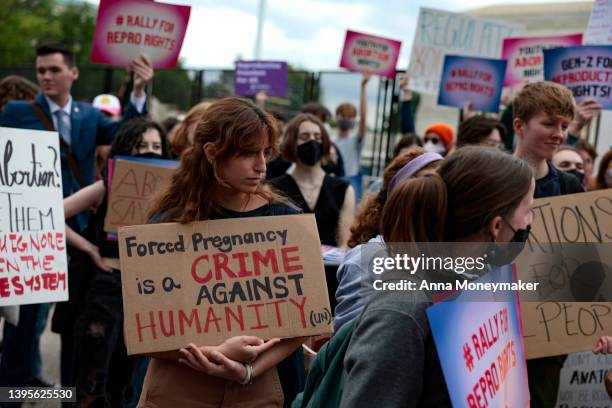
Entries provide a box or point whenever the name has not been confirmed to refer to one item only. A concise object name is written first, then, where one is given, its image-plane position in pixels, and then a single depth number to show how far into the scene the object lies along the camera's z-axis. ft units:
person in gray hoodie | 6.15
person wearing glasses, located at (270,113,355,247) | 17.39
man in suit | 18.51
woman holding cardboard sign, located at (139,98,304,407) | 9.27
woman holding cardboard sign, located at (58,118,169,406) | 14.73
